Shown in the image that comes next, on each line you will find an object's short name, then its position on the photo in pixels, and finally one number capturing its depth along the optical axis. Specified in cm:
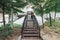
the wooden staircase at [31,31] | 396
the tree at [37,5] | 546
